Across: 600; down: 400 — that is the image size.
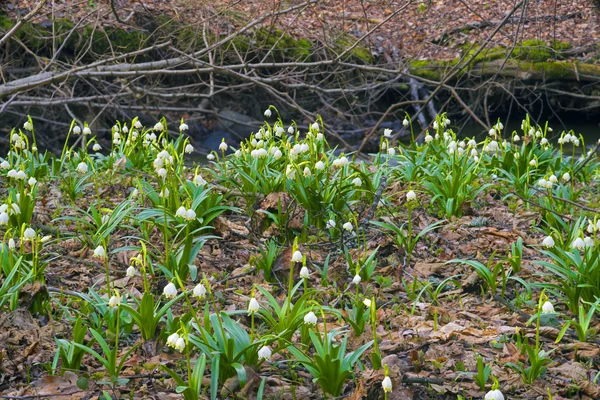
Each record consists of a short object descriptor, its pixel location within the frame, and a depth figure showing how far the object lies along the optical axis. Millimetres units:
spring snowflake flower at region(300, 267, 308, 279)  5562
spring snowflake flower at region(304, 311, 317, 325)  5020
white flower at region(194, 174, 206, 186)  7768
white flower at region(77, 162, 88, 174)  8437
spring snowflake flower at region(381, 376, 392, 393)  4441
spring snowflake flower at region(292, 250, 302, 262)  5416
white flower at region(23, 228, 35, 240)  6024
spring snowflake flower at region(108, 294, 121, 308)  5246
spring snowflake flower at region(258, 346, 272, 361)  4914
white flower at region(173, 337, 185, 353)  4637
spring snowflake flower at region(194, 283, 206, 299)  5059
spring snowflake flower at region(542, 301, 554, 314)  5477
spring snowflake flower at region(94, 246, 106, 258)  5566
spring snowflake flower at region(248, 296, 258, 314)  4984
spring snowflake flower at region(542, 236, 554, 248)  6807
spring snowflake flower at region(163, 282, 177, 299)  5375
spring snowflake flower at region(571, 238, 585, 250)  6375
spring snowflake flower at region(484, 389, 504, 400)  4312
